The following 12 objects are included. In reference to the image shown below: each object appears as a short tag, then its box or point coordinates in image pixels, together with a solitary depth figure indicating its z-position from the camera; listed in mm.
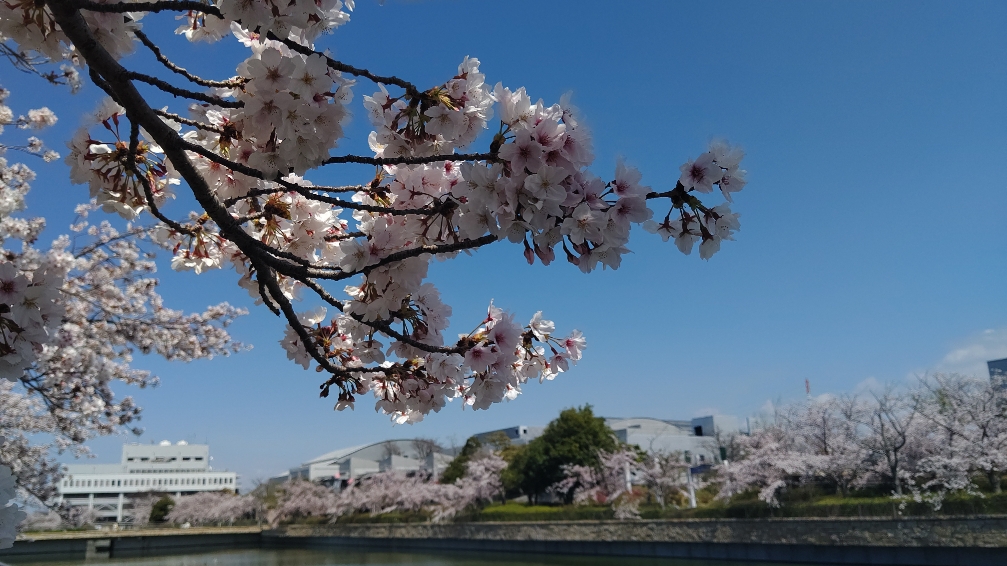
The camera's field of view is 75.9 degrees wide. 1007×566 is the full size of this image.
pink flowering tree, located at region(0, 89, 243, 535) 5723
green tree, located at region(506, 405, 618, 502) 25047
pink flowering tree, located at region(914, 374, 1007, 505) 14141
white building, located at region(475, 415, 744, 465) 31469
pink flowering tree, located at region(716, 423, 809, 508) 17234
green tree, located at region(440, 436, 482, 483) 30938
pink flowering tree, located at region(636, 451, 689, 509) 20822
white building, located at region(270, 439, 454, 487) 38094
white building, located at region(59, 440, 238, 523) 52125
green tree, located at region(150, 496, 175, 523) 42056
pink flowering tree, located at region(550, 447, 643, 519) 22766
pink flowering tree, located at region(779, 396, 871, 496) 17016
